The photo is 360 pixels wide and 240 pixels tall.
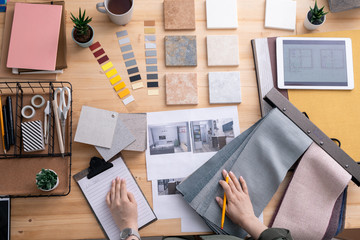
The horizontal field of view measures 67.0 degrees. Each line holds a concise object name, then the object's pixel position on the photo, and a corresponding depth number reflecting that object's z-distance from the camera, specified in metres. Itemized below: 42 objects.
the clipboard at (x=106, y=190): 0.87
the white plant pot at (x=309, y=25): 0.97
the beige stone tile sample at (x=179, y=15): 0.98
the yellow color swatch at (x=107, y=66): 0.95
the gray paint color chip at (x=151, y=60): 0.97
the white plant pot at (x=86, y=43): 0.92
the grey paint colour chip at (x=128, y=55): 0.96
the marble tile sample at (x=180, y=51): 0.97
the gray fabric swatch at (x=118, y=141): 0.89
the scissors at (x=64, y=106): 0.84
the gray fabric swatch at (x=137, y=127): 0.91
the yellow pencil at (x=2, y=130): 0.87
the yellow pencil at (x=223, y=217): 0.86
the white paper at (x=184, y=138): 0.92
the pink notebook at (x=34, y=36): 0.92
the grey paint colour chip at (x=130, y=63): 0.96
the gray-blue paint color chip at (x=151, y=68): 0.97
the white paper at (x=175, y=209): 0.89
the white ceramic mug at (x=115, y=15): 0.89
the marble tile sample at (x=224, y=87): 0.95
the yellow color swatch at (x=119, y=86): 0.95
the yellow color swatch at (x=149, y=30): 0.98
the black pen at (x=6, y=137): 0.87
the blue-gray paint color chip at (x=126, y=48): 0.97
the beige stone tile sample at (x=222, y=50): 0.97
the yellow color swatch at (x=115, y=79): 0.95
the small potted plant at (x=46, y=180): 0.82
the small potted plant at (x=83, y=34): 0.90
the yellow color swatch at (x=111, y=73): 0.95
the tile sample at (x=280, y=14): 1.00
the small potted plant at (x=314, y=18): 0.95
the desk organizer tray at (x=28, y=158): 0.86
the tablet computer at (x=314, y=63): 0.97
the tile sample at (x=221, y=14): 0.99
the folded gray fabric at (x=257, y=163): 0.87
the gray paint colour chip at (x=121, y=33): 0.97
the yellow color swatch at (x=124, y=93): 0.94
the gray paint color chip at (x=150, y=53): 0.97
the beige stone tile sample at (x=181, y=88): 0.95
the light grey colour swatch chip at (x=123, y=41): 0.97
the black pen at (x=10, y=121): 0.87
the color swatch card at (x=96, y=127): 0.89
